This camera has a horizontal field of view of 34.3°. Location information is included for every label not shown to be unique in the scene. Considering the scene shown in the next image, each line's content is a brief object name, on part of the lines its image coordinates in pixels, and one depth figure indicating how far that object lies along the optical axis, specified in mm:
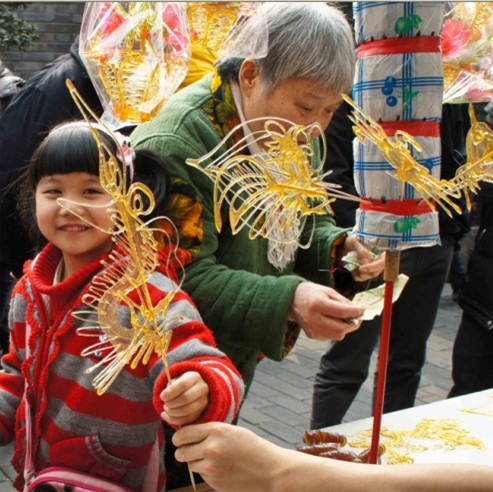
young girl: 1333
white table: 1567
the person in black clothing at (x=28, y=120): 2100
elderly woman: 1484
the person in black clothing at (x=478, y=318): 2766
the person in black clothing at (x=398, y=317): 2574
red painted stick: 1307
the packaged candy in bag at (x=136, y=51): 1497
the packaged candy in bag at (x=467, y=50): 1646
